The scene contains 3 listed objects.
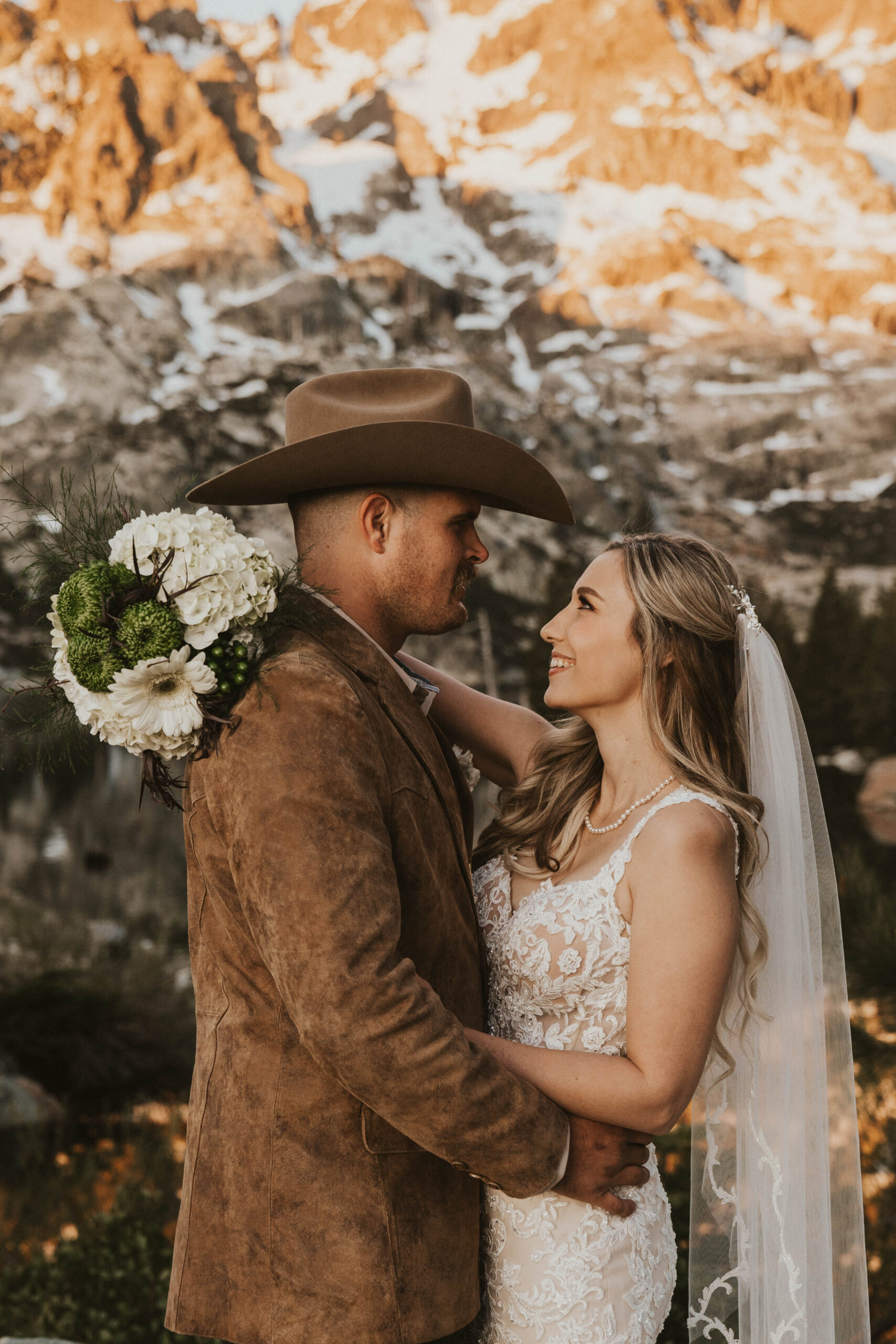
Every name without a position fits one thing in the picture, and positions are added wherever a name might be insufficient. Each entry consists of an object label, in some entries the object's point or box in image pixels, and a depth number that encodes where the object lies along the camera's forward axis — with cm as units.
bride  195
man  154
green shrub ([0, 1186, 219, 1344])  343
